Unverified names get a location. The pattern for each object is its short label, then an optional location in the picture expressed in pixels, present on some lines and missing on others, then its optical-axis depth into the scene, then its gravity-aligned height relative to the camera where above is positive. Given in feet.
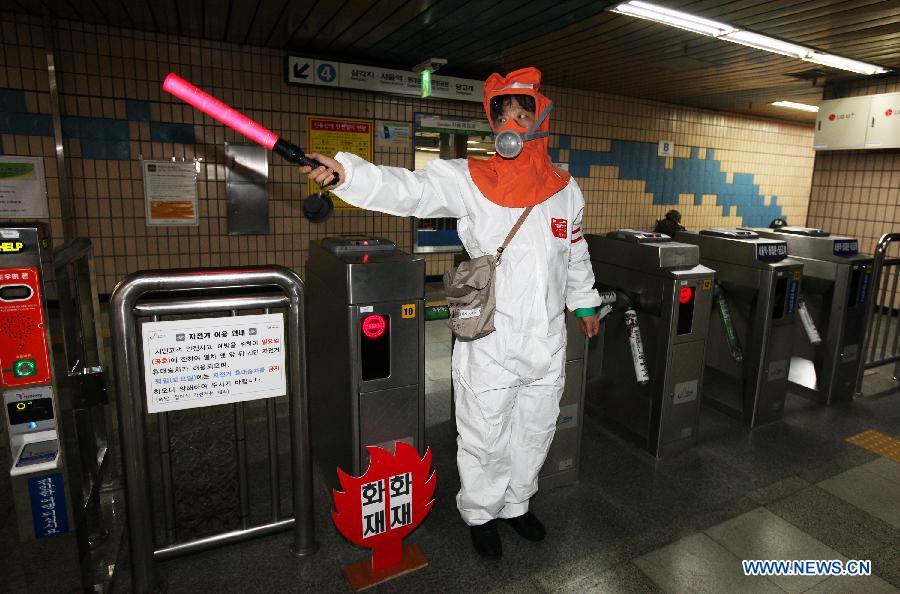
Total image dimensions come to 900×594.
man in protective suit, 6.48 -1.09
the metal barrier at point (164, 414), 5.46 -2.31
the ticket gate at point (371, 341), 6.61 -1.93
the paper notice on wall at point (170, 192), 15.88 -0.10
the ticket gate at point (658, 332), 9.34 -2.41
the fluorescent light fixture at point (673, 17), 12.71 +4.55
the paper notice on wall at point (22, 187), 14.46 -0.04
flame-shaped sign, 6.11 -3.66
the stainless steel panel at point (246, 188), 16.78 +0.08
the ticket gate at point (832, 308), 12.08 -2.44
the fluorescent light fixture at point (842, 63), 16.25 +4.47
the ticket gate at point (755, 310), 10.73 -2.26
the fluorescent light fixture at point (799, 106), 25.03 +4.66
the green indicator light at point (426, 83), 17.76 +3.77
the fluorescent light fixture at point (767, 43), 14.53 +4.51
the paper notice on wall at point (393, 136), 18.97 +2.08
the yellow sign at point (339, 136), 17.74 +1.91
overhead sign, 16.74 +3.83
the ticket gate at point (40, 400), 4.67 -2.07
